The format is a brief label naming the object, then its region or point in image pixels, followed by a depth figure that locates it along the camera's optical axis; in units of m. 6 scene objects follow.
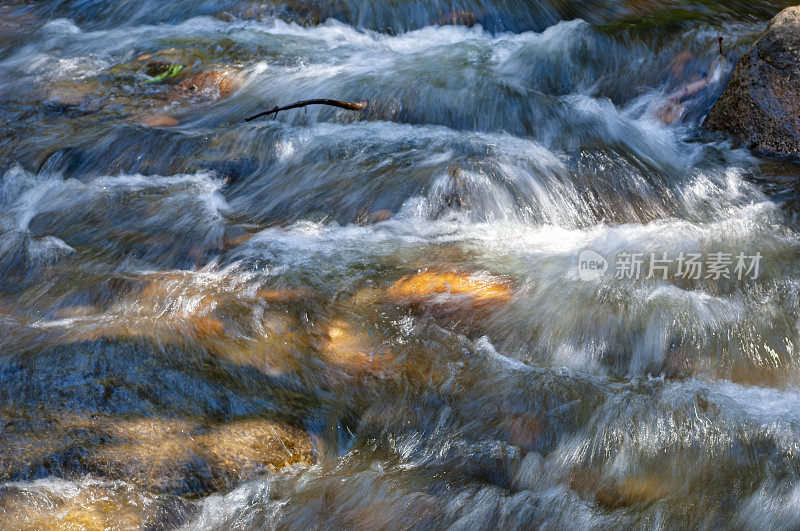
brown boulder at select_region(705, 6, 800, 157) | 10.00
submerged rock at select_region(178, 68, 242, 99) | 12.02
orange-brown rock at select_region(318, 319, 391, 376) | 6.24
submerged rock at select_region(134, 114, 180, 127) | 10.89
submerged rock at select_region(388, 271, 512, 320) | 6.96
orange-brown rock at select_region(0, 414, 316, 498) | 4.84
